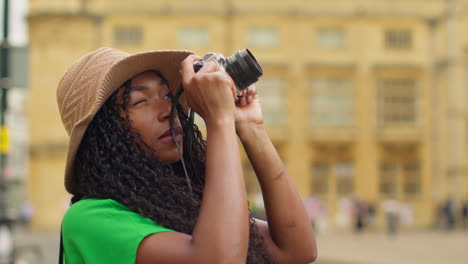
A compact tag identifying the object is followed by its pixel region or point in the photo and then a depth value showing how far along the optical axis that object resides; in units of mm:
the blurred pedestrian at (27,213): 33781
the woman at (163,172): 1669
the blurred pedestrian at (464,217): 33512
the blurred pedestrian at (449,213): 32750
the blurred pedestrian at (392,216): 28755
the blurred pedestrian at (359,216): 31453
